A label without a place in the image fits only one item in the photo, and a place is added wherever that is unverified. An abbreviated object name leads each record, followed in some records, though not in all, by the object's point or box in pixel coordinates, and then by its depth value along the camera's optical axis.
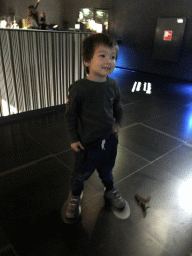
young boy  1.20
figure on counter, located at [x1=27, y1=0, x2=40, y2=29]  5.39
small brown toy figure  1.71
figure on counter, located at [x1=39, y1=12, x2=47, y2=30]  5.63
